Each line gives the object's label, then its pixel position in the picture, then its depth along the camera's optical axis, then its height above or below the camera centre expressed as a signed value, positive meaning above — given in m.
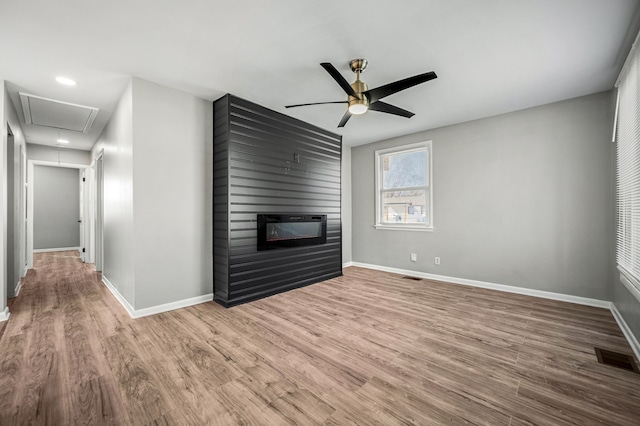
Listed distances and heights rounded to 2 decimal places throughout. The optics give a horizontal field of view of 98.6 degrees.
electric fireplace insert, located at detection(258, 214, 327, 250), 3.71 -0.28
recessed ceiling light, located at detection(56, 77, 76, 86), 2.95 +1.42
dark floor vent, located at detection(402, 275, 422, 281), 4.61 -1.13
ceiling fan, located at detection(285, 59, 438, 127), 2.34 +1.12
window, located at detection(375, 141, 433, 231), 4.79 +0.43
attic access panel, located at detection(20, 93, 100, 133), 3.53 +1.40
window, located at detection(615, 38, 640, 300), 2.24 +0.34
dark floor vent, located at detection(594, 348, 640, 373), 2.00 -1.13
